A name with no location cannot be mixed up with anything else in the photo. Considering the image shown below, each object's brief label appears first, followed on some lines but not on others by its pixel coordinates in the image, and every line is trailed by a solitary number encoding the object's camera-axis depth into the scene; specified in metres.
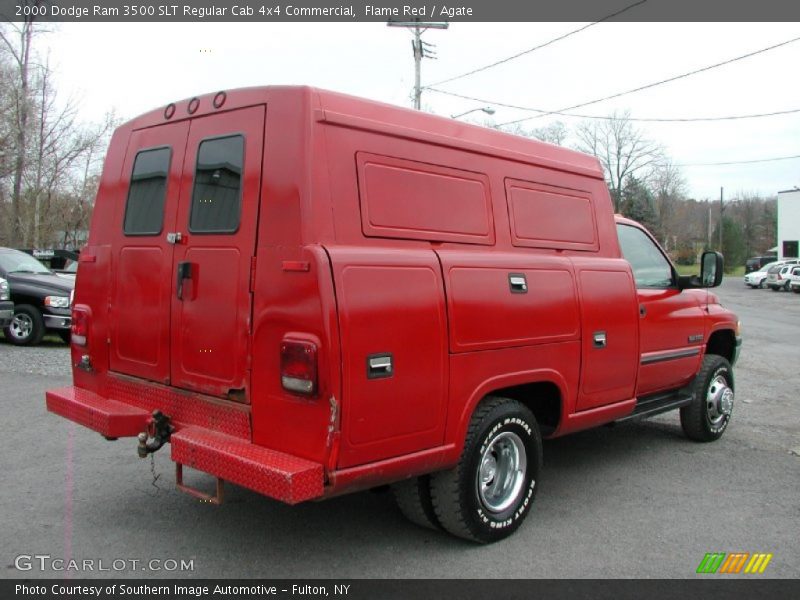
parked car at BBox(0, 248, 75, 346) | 12.35
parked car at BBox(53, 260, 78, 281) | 15.87
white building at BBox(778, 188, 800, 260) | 63.00
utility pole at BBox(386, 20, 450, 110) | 26.92
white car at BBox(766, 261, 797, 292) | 42.94
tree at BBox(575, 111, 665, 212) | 70.31
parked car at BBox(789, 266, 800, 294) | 41.47
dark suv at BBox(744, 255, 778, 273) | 58.78
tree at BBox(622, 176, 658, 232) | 65.31
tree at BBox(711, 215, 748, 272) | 75.74
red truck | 3.45
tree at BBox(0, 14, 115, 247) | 24.73
